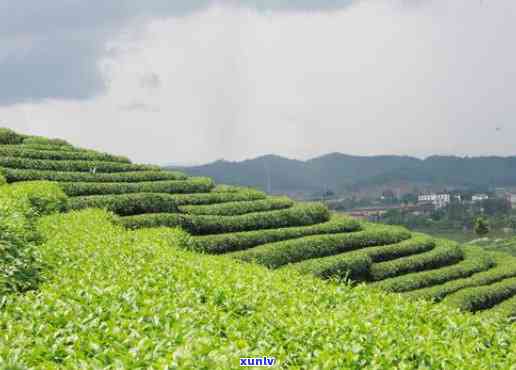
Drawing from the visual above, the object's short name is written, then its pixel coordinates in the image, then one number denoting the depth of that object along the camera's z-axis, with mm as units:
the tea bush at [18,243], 9719
